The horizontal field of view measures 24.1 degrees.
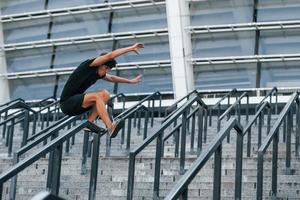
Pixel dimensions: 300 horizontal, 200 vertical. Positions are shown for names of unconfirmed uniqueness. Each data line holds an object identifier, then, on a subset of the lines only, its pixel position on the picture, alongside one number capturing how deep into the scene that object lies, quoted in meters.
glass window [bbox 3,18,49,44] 24.66
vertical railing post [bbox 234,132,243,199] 6.64
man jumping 8.56
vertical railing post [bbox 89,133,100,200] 7.68
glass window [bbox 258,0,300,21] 20.67
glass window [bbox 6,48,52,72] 24.58
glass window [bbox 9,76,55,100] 24.41
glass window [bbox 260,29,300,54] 20.73
